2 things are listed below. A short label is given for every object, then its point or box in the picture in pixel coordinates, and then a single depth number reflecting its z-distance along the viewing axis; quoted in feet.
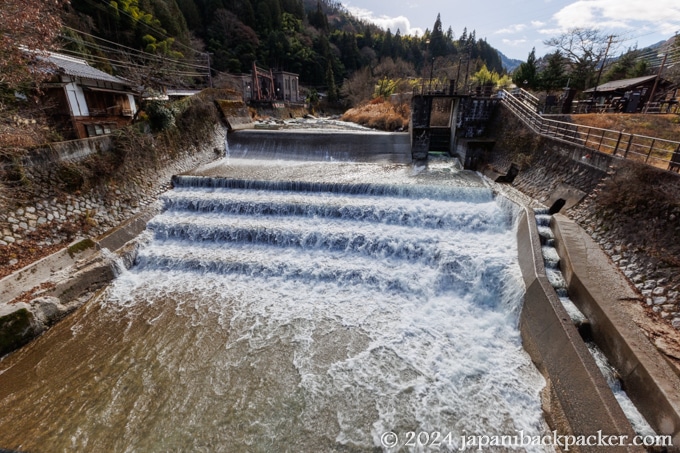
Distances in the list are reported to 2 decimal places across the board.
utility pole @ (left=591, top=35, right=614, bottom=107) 87.39
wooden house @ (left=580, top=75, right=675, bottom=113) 51.85
